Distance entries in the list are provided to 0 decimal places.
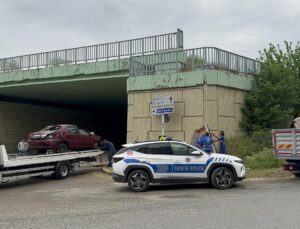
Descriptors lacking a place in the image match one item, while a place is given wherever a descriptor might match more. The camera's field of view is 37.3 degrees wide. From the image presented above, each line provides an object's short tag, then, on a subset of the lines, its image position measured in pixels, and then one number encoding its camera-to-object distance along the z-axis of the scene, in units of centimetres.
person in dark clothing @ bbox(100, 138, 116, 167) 2075
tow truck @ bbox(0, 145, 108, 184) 1529
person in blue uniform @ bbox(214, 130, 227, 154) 1789
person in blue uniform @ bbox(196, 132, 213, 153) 1609
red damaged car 1894
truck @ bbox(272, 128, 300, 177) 1415
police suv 1312
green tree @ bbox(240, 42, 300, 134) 2067
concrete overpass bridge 1975
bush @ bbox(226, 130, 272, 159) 1872
